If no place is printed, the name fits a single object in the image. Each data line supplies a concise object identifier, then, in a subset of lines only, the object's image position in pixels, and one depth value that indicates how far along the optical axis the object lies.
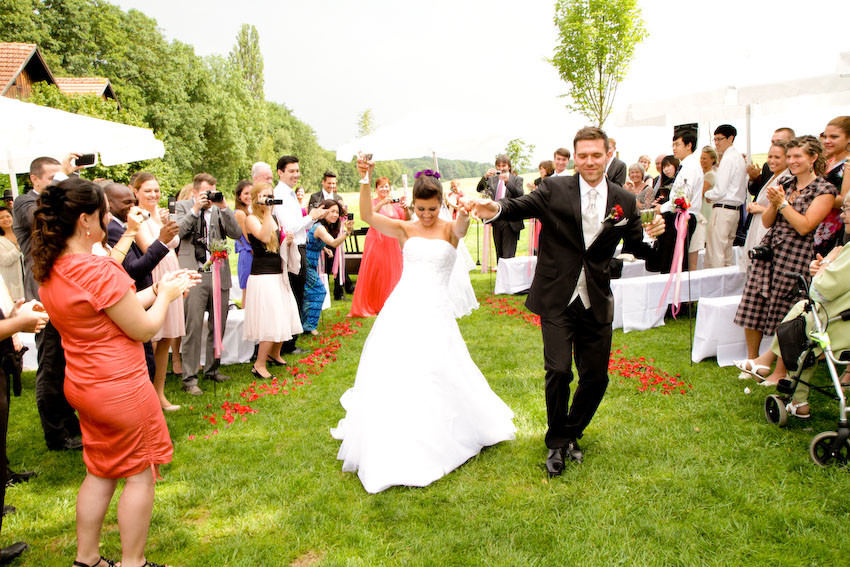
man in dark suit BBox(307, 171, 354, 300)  9.70
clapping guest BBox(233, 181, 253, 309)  6.20
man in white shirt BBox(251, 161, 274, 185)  6.02
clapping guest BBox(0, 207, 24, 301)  6.43
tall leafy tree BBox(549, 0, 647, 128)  19.70
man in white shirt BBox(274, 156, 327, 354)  6.61
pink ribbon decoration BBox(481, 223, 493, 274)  11.90
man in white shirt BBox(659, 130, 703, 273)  7.55
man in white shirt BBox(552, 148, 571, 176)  9.38
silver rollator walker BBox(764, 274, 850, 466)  3.66
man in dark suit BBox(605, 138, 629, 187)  8.01
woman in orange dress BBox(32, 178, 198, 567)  2.47
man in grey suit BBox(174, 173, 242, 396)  5.52
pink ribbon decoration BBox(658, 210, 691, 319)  6.00
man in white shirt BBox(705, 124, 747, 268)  7.52
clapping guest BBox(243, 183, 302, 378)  5.91
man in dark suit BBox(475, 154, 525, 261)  10.80
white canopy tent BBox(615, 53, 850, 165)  6.41
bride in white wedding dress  3.72
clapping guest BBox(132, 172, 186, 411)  4.95
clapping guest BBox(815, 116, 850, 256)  4.88
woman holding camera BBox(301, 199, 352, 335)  7.89
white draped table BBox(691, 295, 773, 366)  5.88
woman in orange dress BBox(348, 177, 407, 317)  9.10
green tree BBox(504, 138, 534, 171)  21.63
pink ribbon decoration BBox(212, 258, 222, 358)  5.52
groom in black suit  3.60
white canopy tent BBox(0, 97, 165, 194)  5.35
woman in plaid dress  4.71
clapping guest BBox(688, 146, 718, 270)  8.02
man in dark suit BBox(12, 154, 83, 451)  4.30
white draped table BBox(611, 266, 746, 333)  7.47
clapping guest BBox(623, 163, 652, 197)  9.77
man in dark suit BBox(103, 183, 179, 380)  3.53
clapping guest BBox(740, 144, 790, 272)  5.52
